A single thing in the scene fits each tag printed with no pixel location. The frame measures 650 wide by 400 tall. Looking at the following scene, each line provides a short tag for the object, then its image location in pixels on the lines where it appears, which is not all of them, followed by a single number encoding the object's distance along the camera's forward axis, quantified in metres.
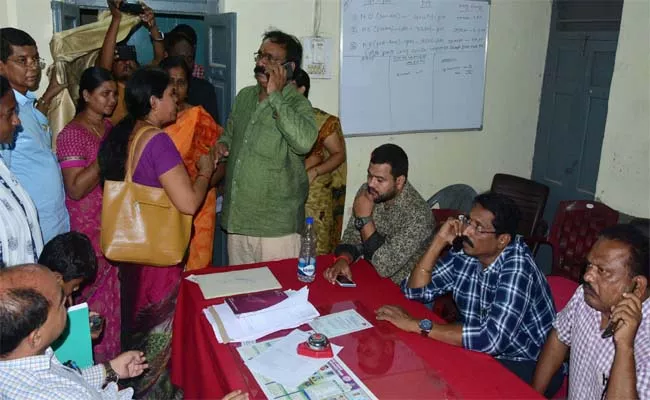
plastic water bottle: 2.38
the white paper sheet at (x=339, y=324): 1.94
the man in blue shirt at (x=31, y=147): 2.43
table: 1.64
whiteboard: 4.27
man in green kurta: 2.82
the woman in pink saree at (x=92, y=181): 2.62
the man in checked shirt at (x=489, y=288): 1.97
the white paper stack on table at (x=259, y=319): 1.90
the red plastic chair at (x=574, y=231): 3.61
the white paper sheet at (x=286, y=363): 1.65
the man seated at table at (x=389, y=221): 2.59
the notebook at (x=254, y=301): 2.06
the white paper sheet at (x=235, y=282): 2.24
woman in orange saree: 2.87
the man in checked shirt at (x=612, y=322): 1.57
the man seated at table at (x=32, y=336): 1.39
